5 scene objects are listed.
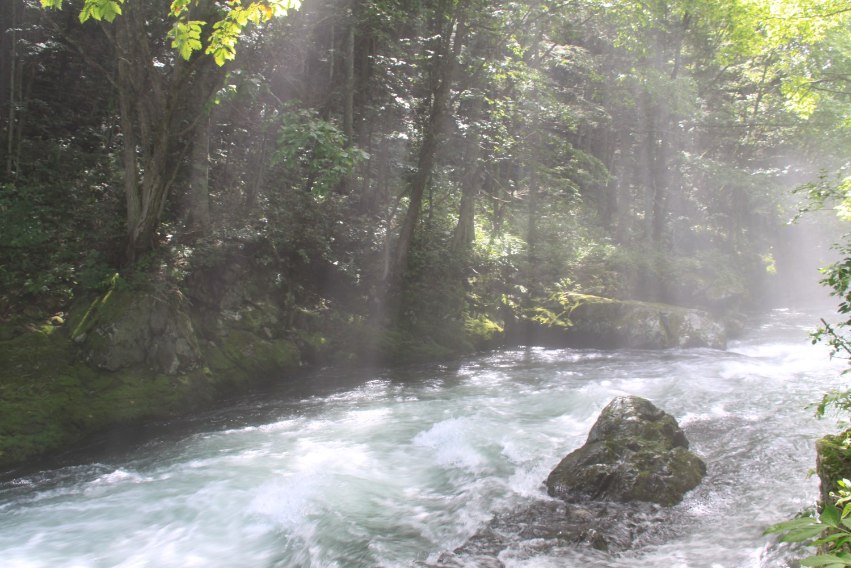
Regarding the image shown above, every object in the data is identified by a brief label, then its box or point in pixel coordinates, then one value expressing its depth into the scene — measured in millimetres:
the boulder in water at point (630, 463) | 5953
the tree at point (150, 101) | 8820
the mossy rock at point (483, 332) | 13727
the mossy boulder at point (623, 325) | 14227
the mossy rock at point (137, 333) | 8617
